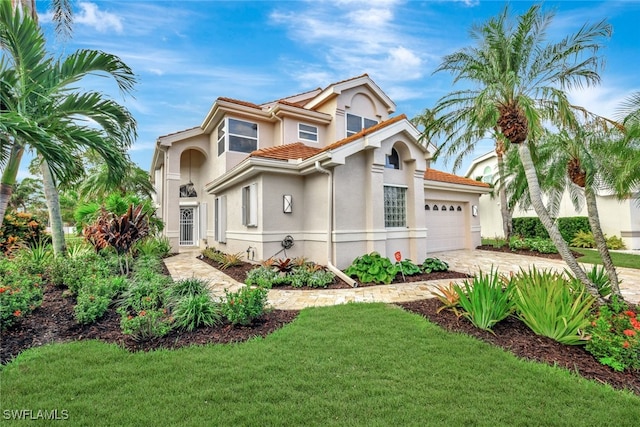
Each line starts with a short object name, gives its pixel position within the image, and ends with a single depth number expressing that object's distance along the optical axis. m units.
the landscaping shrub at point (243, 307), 5.10
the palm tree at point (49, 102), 5.26
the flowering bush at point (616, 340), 3.85
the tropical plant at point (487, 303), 4.93
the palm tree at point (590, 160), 6.73
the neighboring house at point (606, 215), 17.17
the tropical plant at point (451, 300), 5.68
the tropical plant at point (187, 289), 6.12
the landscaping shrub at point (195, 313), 5.04
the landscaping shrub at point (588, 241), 17.19
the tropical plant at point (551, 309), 4.41
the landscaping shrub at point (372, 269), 8.70
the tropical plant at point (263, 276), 7.91
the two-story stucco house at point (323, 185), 9.66
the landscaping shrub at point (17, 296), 4.78
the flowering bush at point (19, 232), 11.66
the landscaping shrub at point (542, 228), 18.53
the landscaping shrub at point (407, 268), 9.40
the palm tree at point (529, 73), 6.64
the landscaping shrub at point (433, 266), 9.89
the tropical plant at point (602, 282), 6.09
